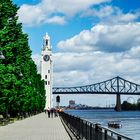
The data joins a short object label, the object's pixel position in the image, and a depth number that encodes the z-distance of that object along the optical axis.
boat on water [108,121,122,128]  75.10
